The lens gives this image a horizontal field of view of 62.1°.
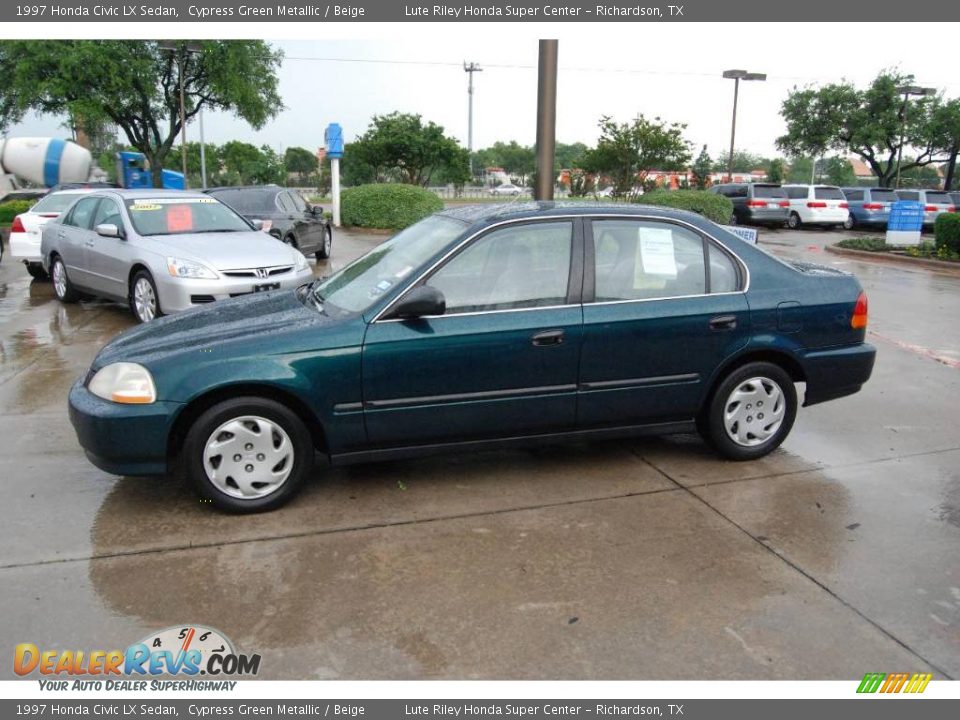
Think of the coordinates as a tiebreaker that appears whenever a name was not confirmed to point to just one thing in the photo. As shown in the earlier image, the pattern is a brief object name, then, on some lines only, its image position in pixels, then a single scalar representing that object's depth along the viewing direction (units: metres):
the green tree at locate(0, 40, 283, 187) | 27.11
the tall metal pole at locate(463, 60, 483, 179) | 49.25
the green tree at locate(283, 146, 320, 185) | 67.81
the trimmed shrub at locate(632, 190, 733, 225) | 24.91
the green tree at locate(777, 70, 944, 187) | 37.81
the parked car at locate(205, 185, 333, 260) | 13.54
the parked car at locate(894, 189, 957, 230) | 26.38
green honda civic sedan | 4.16
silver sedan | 8.23
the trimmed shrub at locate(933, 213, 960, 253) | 16.66
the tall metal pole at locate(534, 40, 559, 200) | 7.26
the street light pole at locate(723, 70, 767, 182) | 34.46
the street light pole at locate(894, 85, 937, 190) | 33.47
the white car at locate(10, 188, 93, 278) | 12.43
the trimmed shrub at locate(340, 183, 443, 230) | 22.86
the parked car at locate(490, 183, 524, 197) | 50.10
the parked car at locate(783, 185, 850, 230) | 27.00
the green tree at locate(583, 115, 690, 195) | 26.59
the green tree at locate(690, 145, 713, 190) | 52.61
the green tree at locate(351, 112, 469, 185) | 38.09
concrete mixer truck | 31.23
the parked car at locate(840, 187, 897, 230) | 27.62
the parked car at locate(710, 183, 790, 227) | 26.86
